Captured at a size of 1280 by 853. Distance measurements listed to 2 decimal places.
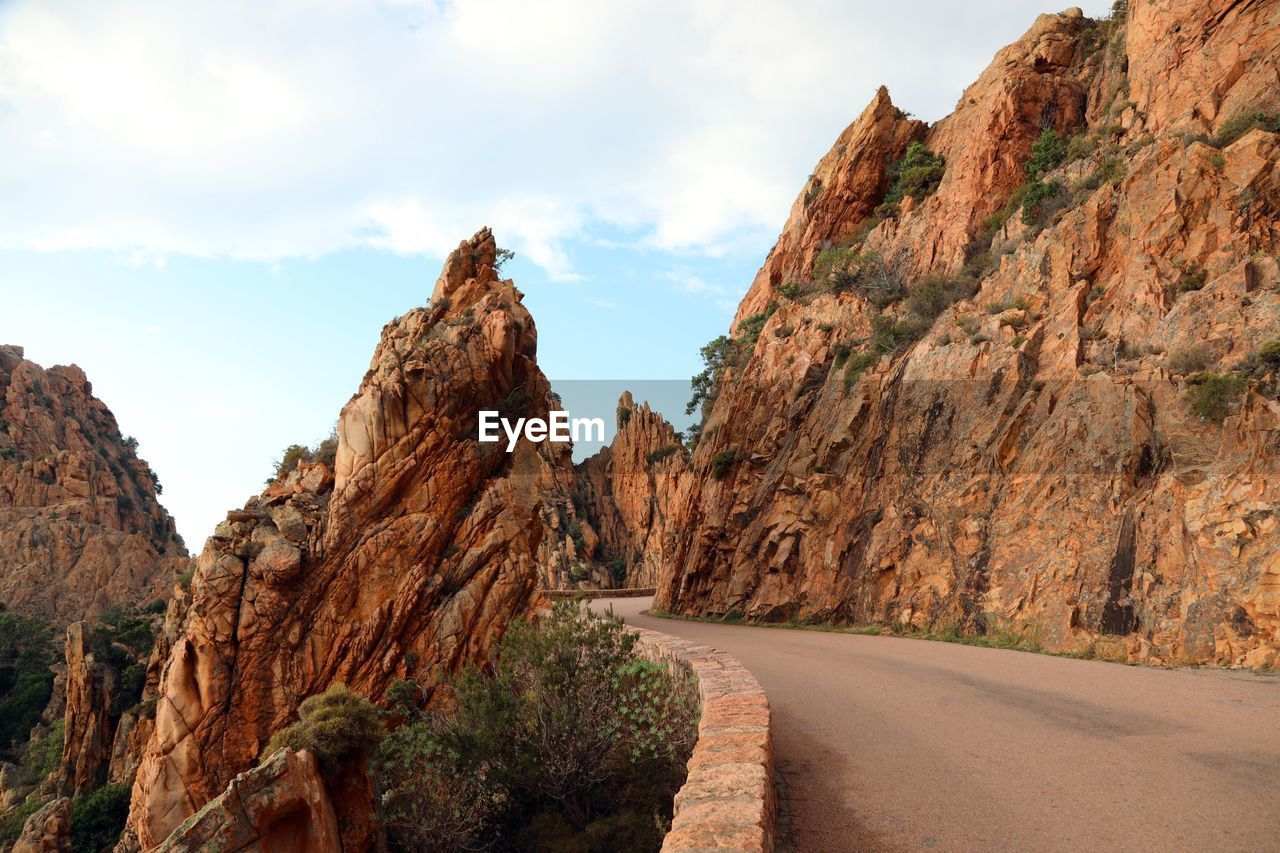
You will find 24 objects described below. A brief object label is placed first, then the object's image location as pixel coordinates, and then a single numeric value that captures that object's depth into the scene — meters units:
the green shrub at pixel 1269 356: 11.83
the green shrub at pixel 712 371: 38.33
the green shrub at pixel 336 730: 10.32
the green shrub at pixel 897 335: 21.67
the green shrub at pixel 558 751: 8.59
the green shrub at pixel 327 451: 24.11
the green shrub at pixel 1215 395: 11.90
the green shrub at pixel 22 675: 45.00
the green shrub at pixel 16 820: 26.62
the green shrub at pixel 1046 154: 23.11
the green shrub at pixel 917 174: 28.03
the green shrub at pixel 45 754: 33.91
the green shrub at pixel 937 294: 21.44
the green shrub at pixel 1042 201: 20.36
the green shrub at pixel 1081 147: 21.66
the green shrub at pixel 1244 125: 16.09
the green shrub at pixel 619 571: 61.67
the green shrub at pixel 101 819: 23.27
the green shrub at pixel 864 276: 25.00
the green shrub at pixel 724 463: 25.53
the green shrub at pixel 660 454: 66.69
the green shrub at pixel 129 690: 30.34
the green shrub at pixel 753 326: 33.09
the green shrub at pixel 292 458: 25.66
